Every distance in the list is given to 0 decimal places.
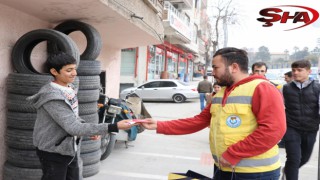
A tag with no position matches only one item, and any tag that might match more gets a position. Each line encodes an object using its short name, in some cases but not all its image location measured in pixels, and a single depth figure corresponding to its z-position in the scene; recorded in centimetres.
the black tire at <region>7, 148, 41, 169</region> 395
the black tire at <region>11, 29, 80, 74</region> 396
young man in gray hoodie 256
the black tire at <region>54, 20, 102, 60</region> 474
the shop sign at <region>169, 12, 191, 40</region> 2177
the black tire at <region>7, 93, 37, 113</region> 393
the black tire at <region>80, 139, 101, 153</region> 470
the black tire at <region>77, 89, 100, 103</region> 453
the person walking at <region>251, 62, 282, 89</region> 522
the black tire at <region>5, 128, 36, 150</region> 393
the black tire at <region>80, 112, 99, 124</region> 458
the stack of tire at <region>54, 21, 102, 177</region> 455
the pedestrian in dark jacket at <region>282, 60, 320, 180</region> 401
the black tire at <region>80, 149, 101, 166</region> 474
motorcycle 559
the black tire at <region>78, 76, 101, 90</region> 453
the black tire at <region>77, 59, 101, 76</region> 453
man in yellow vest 209
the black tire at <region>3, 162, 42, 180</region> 395
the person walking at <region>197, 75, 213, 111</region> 1314
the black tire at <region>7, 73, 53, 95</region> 389
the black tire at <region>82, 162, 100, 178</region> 482
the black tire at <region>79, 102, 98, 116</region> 454
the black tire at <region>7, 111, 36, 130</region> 392
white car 1719
